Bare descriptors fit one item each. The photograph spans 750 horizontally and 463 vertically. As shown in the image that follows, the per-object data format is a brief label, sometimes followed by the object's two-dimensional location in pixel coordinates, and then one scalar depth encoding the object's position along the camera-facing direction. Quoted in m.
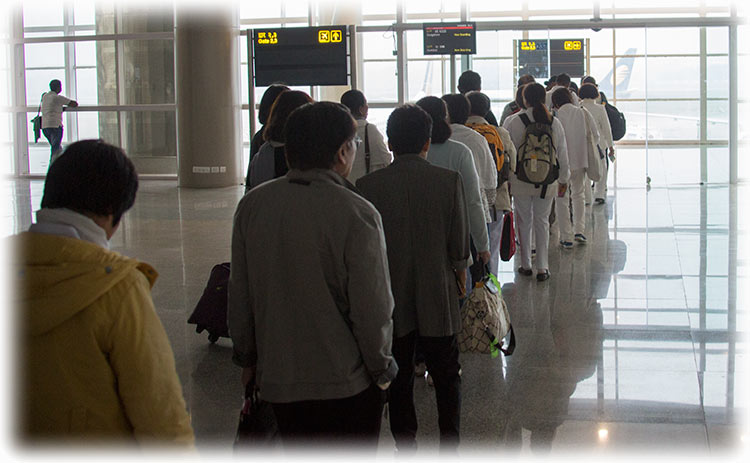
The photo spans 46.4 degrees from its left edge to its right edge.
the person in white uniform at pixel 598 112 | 11.00
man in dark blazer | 3.53
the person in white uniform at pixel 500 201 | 6.70
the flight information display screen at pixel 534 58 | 15.70
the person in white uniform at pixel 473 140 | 5.54
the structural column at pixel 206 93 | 16.52
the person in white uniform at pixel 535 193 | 7.28
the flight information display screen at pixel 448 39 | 15.46
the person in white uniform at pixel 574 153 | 8.98
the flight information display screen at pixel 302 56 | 13.66
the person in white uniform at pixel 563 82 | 9.81
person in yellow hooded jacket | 1.83
